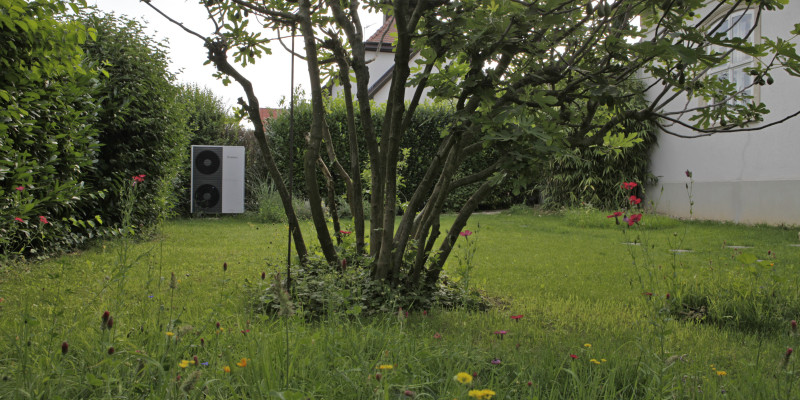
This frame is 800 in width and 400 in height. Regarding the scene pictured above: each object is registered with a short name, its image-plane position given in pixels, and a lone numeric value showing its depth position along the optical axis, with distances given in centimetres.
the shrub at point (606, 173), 906
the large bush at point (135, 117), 522
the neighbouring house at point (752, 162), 640
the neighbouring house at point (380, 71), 1398
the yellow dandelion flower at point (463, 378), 95
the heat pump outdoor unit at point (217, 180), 922
